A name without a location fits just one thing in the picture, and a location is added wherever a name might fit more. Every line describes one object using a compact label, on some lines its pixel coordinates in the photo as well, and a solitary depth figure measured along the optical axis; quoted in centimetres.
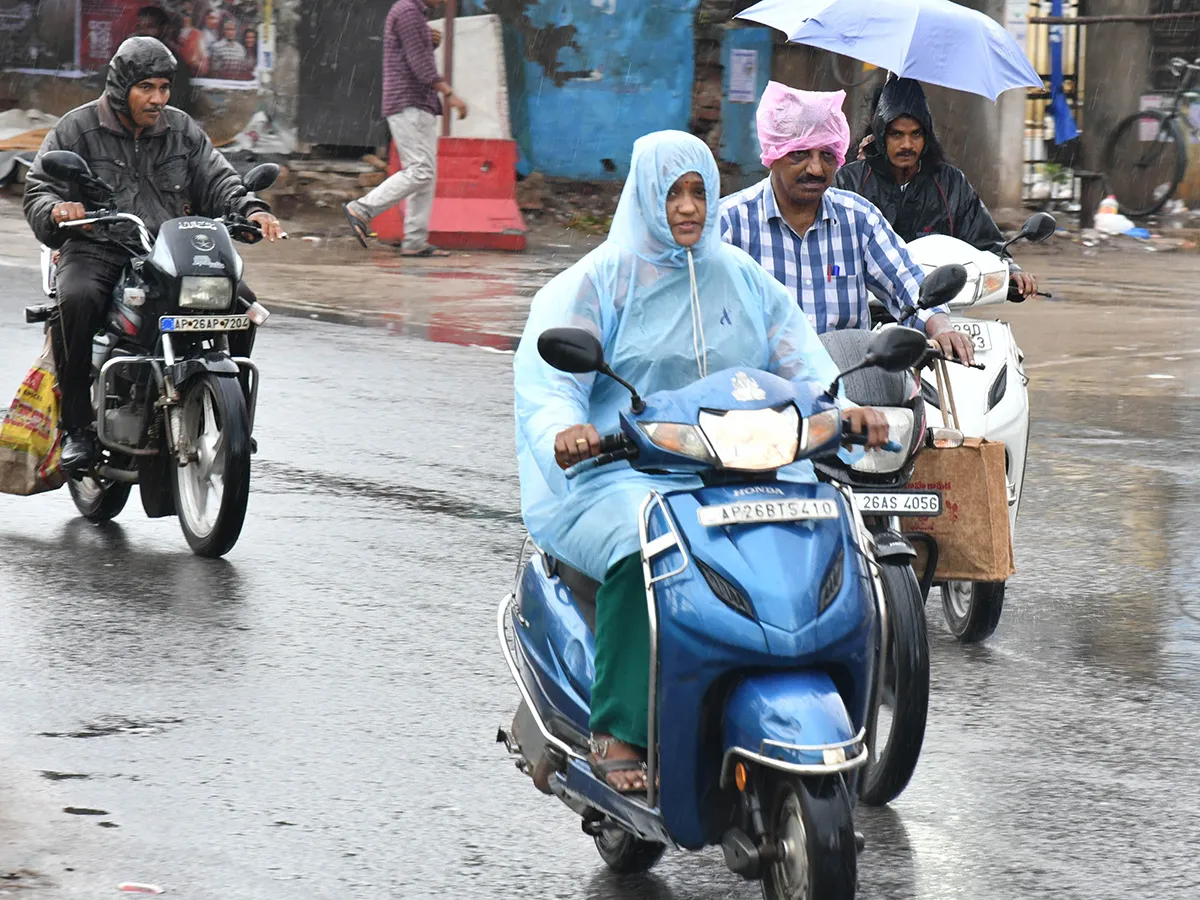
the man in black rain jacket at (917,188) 1311
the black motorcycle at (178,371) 1336
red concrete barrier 3223
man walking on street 3083
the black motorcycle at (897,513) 902
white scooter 1210
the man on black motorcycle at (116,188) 1410
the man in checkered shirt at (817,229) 1085
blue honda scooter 677
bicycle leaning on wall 3754
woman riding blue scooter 774
